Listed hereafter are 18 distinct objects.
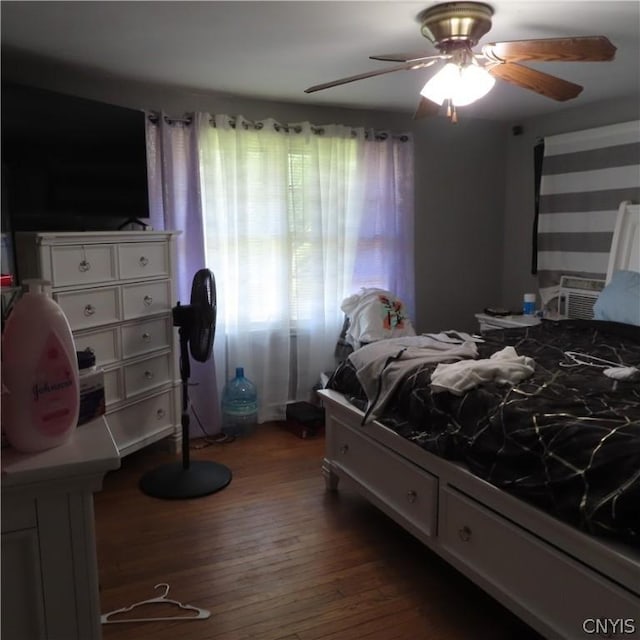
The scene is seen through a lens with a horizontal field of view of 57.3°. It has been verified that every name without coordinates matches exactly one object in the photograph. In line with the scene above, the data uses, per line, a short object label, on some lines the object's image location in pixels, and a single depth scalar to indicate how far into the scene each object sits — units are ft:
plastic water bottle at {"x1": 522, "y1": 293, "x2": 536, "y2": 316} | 14.20
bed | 5.15
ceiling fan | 6.83
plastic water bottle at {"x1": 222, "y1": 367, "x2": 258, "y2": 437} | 12.64
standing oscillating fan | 9.51
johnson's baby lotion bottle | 2.81
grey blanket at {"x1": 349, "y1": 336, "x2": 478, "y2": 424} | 8.23
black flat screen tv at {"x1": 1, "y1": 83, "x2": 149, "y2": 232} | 8.83
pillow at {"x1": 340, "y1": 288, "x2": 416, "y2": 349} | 12.62
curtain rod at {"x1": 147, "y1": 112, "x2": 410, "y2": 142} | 11.29
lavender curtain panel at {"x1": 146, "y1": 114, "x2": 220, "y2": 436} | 11.34
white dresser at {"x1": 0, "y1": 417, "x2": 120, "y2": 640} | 2.79
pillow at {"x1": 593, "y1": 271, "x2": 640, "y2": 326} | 10.43
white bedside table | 13.41
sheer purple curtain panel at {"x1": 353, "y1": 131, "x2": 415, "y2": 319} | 13.58
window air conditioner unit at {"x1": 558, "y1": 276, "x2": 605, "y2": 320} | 13.24
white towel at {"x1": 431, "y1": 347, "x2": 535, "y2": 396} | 7.11
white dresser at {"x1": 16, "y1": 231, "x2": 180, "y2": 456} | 8.82
